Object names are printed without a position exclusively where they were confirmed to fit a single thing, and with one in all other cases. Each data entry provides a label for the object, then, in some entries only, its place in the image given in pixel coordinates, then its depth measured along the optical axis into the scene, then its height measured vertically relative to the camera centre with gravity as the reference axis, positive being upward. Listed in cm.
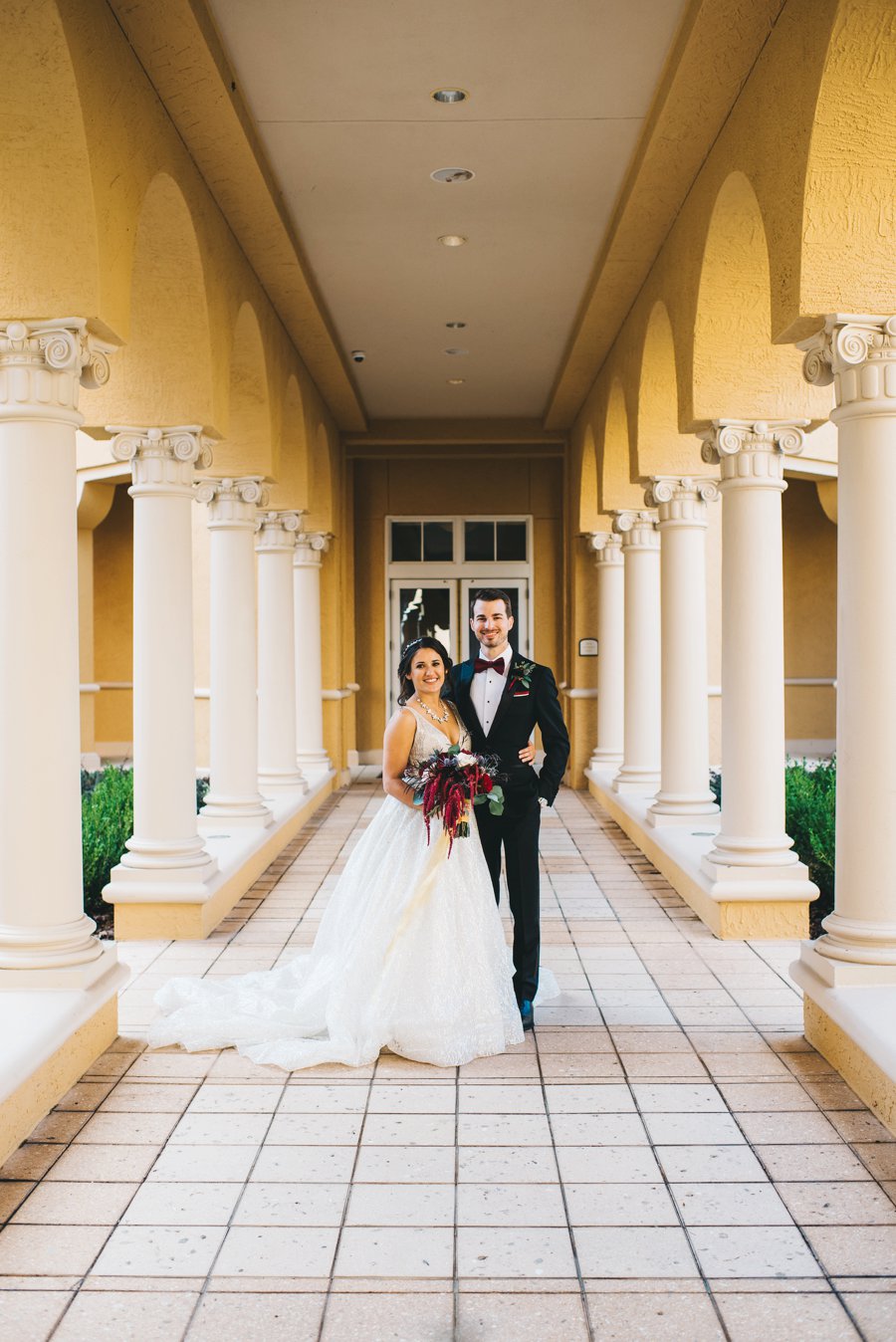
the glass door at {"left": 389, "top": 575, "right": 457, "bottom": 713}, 1625 +57
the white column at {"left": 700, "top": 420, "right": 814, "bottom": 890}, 693 +4
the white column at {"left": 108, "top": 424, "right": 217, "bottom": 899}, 696 -2
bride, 478 -119
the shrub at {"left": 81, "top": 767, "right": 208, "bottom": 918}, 806 -119
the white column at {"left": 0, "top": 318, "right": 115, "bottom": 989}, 471 +2
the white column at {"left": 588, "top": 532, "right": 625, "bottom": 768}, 1351 -4
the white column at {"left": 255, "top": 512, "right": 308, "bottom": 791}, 1162 -7
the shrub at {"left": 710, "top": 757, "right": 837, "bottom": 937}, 787 -120
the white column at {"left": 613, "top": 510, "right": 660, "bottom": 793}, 1130 -4
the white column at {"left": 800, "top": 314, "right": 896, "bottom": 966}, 476 +5
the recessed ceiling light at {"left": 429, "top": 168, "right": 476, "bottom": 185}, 711 +272
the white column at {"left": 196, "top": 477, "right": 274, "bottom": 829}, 910 +0
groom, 504 -33
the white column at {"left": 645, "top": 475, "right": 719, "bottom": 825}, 891 +14
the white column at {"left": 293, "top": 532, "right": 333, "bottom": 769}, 1338 +11
